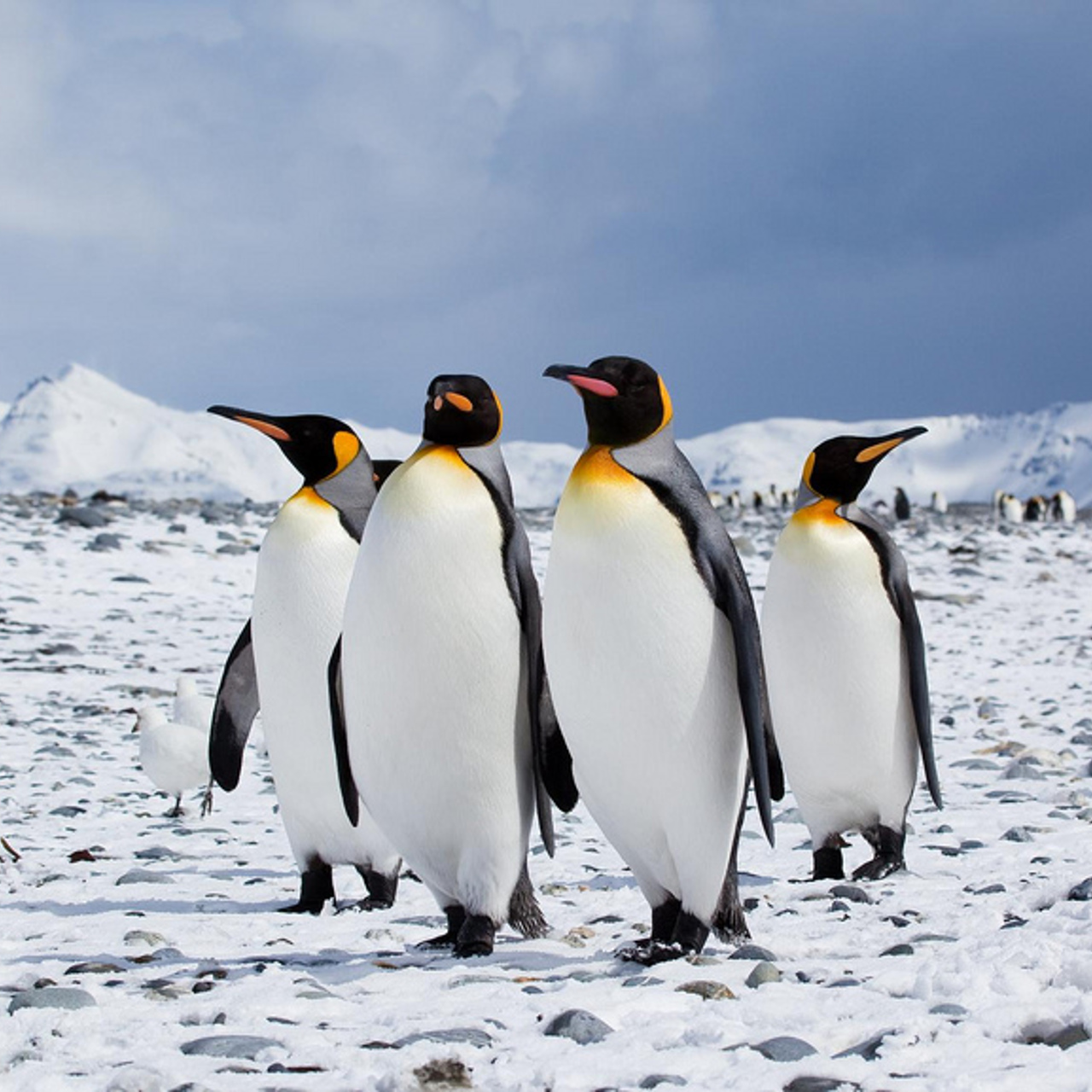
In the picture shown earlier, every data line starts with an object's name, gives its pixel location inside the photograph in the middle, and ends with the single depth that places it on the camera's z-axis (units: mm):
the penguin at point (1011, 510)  60656
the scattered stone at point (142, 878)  9758
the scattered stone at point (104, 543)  29859
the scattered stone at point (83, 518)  32344
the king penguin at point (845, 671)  10172
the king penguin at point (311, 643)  9219
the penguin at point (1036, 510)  65000
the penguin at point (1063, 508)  61906
